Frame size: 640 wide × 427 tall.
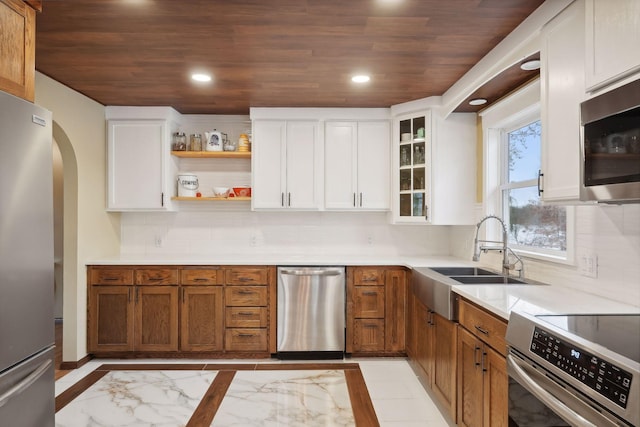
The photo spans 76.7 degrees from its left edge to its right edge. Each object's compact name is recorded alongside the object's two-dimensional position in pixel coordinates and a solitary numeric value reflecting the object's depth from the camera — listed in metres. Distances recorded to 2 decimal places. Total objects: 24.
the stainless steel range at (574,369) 1.07
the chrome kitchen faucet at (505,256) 2.58
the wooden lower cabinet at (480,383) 1.79
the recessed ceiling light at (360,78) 3.00
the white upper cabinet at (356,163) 3.92
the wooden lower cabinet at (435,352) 2.39
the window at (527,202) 2.63
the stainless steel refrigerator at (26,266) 1.47
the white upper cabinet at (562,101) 1.70
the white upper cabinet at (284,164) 3.89
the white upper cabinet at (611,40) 1.39
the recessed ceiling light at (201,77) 2.97
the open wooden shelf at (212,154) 3.94
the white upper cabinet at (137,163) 3.84
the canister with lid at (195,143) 4.00
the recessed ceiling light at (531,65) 2.33
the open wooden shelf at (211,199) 3.91
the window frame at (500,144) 2.81
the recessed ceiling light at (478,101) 3.20
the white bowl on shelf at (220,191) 4.02
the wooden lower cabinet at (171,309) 3.55
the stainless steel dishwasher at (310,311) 3.56
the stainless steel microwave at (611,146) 1.32
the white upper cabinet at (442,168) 3.60
